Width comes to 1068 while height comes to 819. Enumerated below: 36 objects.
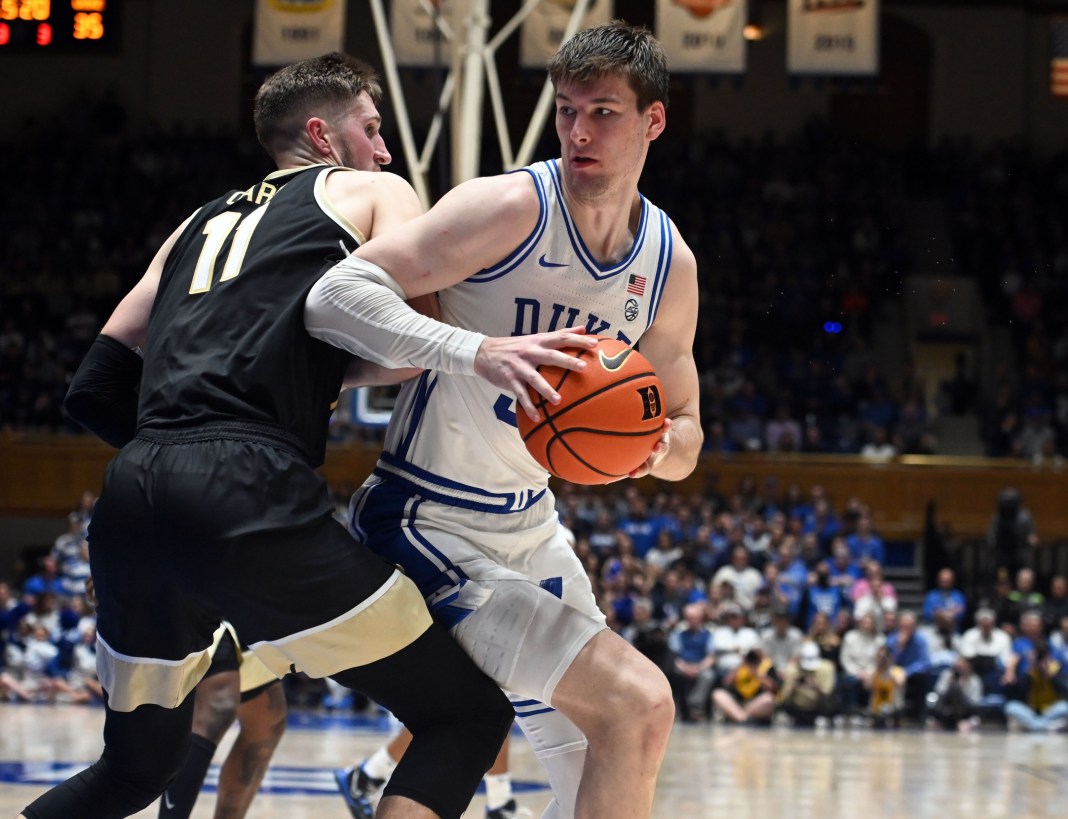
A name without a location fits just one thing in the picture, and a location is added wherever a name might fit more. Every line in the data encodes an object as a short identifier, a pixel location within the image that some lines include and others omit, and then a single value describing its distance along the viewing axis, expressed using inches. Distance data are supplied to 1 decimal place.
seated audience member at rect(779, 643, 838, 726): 532.1
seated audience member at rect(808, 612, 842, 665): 546.0
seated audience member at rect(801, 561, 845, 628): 580.1
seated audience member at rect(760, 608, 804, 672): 548.1
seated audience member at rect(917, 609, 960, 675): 556.1
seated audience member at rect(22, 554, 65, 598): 588.7
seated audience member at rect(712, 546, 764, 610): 585.9
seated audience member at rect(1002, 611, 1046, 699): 548.4
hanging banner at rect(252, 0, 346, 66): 585.3
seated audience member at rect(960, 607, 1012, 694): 553.3
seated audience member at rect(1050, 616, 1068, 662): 560.5
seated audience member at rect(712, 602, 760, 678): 538.6
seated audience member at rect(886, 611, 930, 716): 545.6
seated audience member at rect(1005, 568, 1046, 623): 601.3
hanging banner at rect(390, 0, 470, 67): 564.1
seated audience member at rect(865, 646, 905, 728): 537.0
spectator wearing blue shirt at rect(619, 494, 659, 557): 631.2
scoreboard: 505.4
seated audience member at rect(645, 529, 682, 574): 609.9
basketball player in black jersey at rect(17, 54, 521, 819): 119.3
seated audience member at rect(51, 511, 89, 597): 591.0
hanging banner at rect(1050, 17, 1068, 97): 988.6
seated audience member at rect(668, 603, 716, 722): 533.6
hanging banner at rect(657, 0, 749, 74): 582.2
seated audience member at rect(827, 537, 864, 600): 595.2
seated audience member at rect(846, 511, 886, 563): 639.1
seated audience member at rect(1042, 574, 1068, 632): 587.5
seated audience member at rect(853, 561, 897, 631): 569.9
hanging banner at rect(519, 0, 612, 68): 583.2
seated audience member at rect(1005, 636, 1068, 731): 538.6
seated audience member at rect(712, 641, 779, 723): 526.3
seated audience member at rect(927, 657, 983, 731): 541.3
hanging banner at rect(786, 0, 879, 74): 595.8
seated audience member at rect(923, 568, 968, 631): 603.5
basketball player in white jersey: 125.2
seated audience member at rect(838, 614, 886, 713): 543.8
